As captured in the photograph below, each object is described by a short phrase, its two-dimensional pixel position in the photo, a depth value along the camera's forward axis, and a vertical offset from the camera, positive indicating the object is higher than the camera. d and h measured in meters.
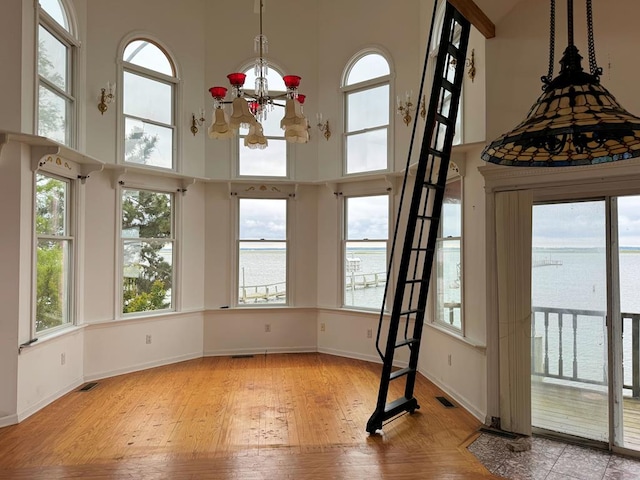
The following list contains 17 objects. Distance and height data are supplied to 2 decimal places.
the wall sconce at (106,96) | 5.28 +1.85
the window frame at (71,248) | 4.98 -0.03
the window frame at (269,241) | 6.55 -0.10
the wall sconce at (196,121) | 6.17 +1.80
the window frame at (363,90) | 6.01 +2.30
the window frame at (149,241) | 5.54 -0.02
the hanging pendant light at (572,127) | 1.70 +0.49
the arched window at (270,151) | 6.57 +1.46
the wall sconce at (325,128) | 6.50 +1.80
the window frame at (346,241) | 6.25 +0.07
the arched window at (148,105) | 5.64 +1.92
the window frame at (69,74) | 4.55 +1.99
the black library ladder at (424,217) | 3.60 +0.31
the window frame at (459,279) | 4.54 -0.38
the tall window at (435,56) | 4.71 +2.29
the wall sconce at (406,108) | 5.76 +1.86
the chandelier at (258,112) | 3.57 +1.15
